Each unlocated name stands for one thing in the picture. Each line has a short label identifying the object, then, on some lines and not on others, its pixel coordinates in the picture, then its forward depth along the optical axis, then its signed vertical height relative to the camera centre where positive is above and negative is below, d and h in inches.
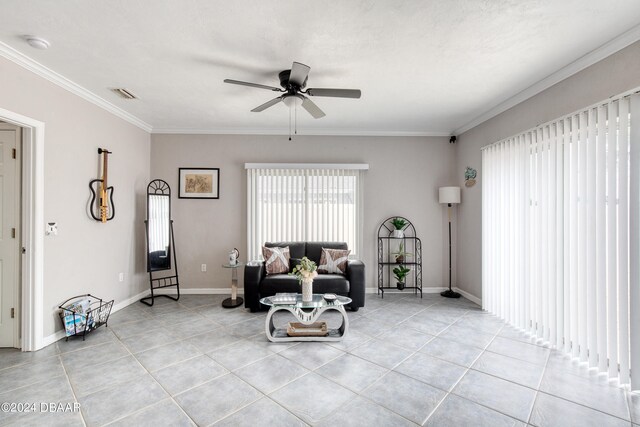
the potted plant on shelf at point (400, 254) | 181.2 -25.1
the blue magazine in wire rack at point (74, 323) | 114.5 -43.7
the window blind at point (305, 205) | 185.0 +7.1
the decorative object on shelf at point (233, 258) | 163.3 -24.3
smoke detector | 88.1 +55.0
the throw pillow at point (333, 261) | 164.1 -26.5
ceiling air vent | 125.7 +56.1
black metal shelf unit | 186.4 -24.8
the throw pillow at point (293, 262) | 169.4 -27.7
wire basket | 115.3 -41.9
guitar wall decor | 135.5 +10.2
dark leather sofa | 150.8 -36.7
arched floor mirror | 166.4 -15.4
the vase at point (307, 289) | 120.3 -31.1
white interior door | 108.2 -7.2
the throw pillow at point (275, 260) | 163.2 -25.7
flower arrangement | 120.6 -23.5
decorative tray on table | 117.7 -48.4
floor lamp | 175.6 +12.0
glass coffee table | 115.6 -43.6
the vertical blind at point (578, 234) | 84.8 -7.0
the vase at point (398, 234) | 181.8 -11.8
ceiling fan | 94.3 +44.5
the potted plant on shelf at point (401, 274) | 178.5 -36.8
